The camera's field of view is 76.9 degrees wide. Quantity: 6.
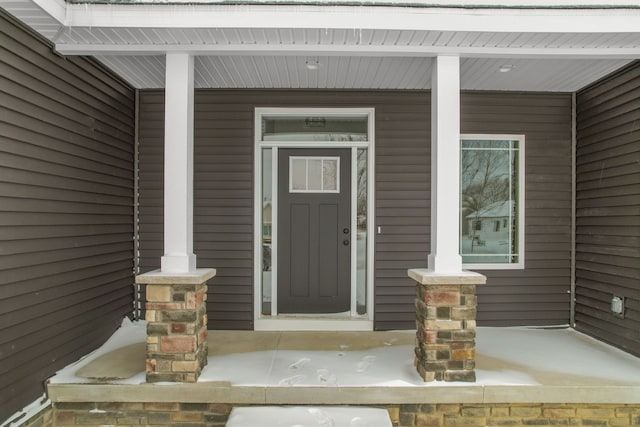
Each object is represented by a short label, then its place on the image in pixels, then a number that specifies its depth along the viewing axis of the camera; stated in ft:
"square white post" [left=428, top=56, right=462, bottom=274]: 9.29
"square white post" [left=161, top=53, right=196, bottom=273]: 9.21
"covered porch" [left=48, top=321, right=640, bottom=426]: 8.54
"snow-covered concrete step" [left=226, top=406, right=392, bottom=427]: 7.66
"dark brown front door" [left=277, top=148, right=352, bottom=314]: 13.82
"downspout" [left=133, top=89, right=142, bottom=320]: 13.28
